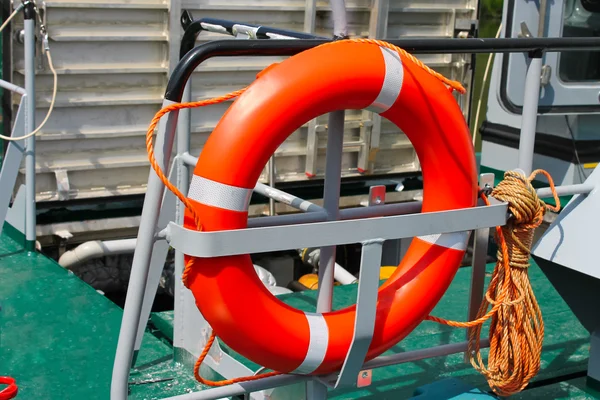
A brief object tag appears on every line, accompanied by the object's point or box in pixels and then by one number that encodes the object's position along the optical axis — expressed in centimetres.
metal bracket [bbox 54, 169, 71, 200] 501
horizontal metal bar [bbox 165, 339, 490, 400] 230
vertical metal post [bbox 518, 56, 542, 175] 256
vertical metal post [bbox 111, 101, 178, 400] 212
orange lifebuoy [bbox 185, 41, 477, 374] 208
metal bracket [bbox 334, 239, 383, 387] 222
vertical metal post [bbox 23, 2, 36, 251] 399
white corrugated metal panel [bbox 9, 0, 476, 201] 493
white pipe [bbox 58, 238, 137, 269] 448
